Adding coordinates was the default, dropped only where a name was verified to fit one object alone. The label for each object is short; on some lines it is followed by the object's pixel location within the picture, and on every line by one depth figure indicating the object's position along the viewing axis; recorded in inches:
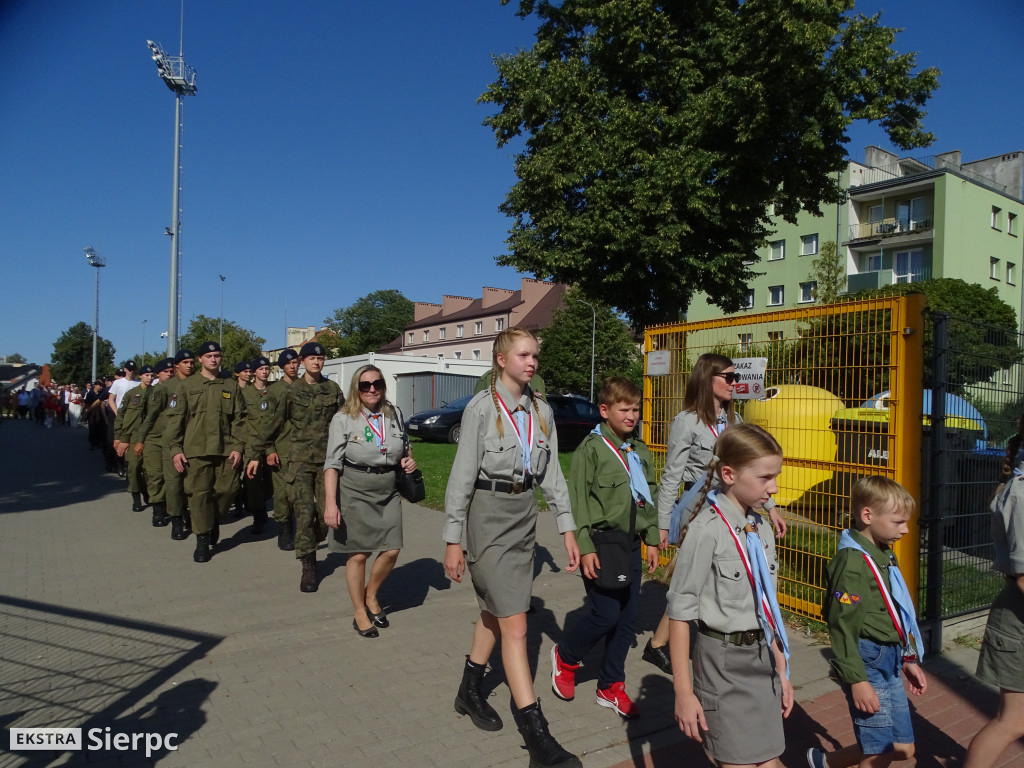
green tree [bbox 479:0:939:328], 599.8
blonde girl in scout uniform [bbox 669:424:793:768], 96.2
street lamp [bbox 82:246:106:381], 2149.4
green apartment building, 1668.3
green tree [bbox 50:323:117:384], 3481.8
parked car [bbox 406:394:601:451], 844.0
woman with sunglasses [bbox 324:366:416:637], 206.7
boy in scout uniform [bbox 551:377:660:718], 159.0
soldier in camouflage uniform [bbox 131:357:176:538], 364.8
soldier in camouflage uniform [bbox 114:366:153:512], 409.4
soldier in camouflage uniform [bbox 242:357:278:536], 355.9
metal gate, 189.3
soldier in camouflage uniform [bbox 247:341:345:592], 253.3
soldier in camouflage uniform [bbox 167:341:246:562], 300.4
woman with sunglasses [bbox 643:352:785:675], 180.1
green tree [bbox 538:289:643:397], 1918.1
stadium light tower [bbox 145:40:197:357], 760.3
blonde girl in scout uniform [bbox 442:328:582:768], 142.1
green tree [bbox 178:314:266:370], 2118.6
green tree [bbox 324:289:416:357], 4020.7
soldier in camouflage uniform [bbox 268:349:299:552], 296.2
